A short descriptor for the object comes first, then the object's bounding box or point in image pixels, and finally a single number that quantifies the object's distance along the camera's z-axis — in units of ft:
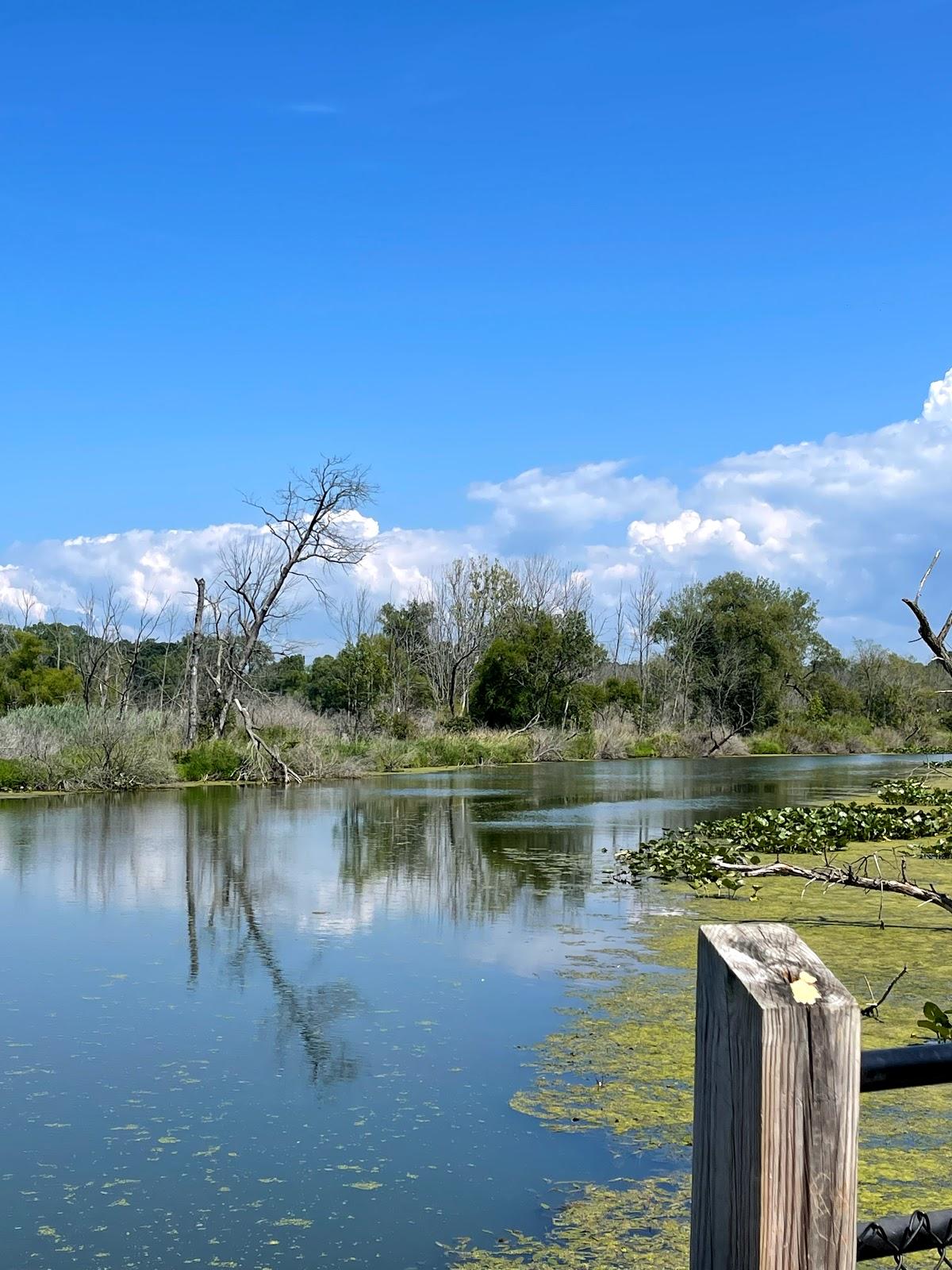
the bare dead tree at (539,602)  172.96
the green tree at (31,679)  112.88
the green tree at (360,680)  119.14
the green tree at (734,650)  169.17
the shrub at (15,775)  70.38
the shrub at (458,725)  123.54
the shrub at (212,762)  83.10
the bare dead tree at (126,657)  109.46
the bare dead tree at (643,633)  178.80
